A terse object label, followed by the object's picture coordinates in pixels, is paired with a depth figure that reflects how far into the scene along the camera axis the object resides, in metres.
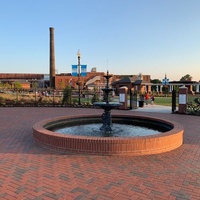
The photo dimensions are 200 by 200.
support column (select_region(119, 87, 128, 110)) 18.53
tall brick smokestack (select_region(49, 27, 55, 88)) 58.34
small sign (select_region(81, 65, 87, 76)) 20.05
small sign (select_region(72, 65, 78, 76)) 19.99
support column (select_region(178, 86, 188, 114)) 15.66
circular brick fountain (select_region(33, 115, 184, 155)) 5.95
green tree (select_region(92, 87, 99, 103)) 21.91
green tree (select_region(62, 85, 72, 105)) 21.95
